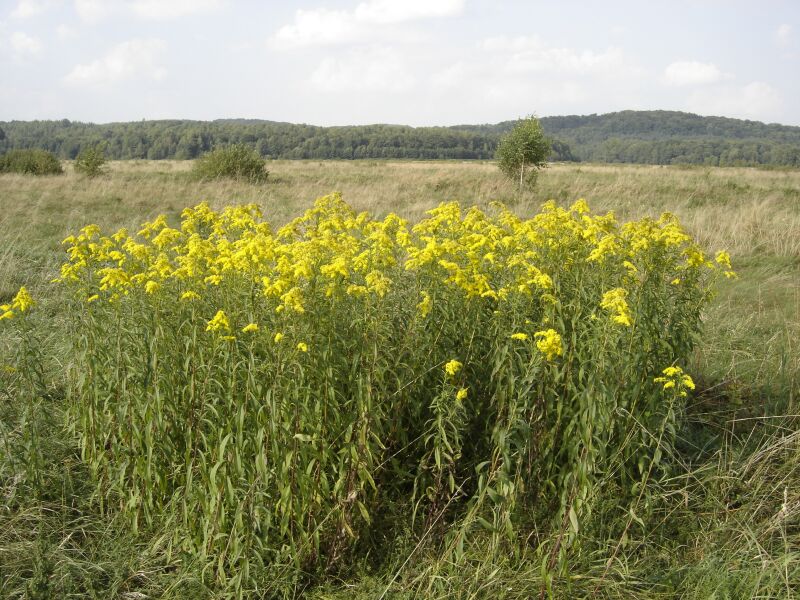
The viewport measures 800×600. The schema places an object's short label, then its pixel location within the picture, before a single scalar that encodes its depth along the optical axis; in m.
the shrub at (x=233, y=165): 18.86
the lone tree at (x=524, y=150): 18.91
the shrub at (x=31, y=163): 20.26
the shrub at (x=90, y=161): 19.72
